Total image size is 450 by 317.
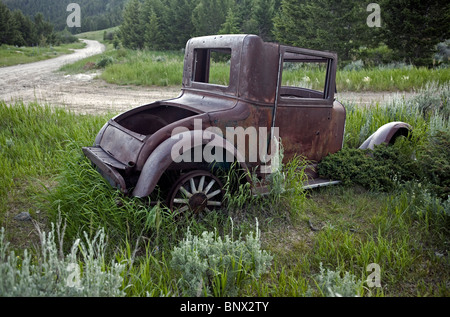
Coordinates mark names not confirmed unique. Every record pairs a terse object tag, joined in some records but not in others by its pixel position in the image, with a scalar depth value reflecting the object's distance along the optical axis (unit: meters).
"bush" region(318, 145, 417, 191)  4.26
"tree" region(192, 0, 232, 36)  33.09
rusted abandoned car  3.15
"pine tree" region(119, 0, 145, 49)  39.50
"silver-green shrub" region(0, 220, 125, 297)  1.96
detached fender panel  4.89
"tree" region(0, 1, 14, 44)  37.53
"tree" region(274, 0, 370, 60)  17.98
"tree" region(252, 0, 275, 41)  30.16
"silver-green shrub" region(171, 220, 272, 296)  2.48
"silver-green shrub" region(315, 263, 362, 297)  2.30
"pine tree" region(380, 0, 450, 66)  14.73
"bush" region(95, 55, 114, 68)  18.72
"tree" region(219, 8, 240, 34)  27.30
